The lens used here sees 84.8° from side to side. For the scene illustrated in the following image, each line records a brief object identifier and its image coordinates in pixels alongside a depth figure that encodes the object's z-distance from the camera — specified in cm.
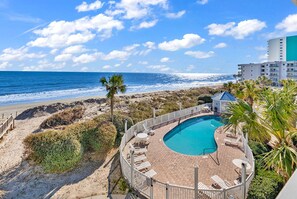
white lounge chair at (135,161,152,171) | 799
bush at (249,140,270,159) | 918
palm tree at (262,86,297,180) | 434
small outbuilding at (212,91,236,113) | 1711
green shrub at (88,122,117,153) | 981
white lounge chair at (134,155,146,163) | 868
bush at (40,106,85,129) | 1398
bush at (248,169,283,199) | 597
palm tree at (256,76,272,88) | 3049
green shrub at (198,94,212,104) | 2098
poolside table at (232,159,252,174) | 755
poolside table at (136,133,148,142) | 1046
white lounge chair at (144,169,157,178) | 761
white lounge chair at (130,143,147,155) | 939
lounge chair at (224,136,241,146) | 1021
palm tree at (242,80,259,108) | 1485
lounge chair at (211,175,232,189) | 675
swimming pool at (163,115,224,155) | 1055
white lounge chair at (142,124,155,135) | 1194
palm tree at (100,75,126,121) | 1217
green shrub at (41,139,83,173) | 874
